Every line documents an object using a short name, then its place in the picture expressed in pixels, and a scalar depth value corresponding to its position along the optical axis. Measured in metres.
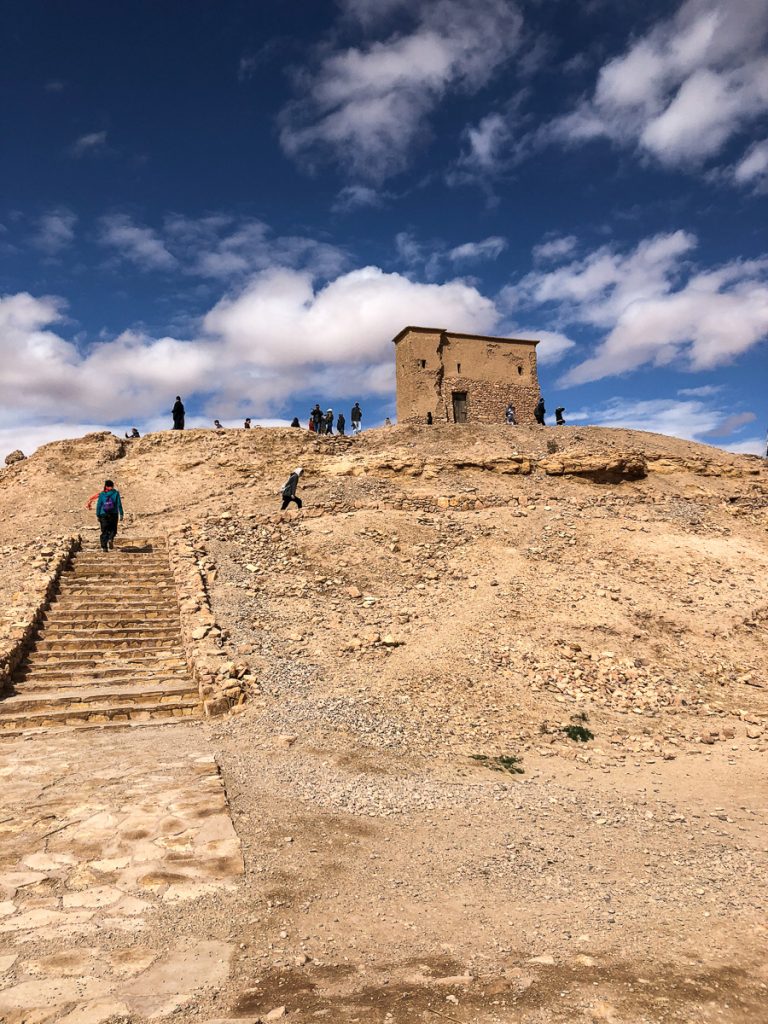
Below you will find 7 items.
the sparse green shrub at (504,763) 7.58
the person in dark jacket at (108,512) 15.43
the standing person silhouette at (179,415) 26.14
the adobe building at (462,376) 31.80
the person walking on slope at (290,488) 17.71
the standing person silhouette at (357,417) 29.98
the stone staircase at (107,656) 8.75
